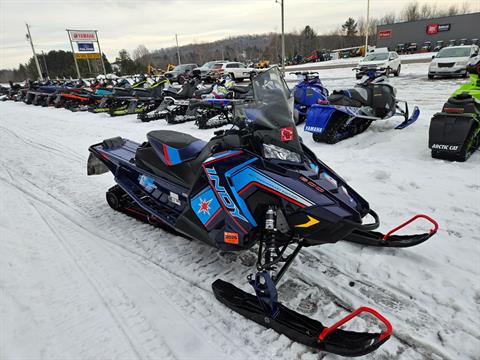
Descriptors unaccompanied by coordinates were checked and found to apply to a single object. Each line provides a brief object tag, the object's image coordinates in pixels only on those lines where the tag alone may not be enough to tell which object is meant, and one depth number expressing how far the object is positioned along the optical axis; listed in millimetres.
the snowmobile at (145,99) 10891
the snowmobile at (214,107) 8266
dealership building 35781
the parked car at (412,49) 37625
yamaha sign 35375
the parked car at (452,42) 35350
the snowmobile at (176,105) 9534
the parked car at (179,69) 24811
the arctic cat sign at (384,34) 40719
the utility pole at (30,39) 35734
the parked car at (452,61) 12602
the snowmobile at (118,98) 11523
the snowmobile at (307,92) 7531
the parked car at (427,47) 37281
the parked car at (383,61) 15505
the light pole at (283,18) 22500
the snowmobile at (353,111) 5887
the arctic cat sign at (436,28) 37031
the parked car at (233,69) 21775
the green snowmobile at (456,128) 4328
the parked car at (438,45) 36125
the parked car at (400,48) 38625
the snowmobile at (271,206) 1970
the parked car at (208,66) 21838
